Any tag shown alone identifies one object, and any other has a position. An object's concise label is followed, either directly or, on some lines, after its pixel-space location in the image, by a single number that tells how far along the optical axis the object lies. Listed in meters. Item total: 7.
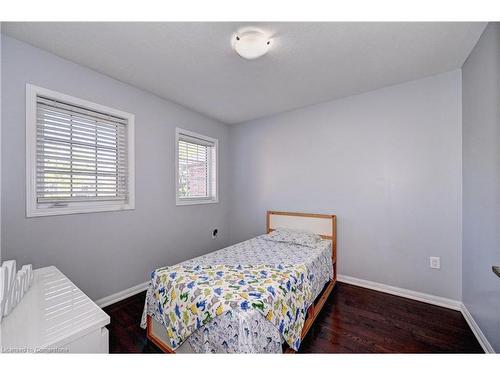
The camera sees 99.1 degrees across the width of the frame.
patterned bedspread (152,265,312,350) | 1.28
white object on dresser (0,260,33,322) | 0.93
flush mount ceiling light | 1.55
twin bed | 1.20
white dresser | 0.82
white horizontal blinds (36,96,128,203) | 1.80
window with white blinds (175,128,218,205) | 2.98
